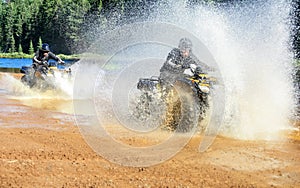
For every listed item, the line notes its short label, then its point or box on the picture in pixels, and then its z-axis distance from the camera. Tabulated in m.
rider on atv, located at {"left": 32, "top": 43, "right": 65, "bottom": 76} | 13.30
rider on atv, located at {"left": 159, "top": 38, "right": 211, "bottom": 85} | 8.08
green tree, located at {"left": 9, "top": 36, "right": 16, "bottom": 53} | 80.88
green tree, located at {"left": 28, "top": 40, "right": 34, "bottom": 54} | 76.44
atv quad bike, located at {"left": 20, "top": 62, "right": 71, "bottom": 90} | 12.98
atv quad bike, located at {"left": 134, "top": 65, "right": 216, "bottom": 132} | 7.71
